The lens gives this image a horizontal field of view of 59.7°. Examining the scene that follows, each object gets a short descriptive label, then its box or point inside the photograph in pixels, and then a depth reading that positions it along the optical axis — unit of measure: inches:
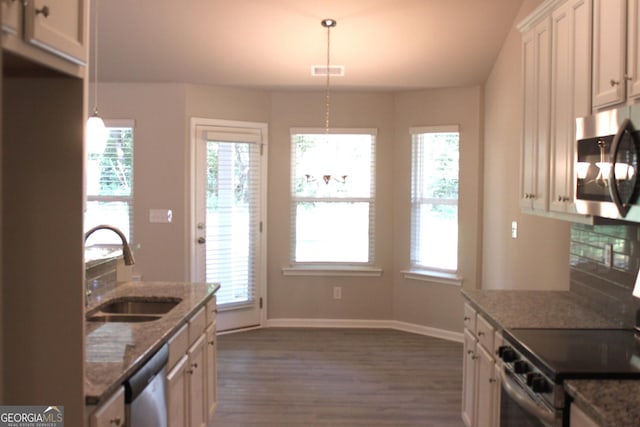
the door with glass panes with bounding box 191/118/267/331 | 209.3
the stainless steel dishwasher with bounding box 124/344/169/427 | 76.4
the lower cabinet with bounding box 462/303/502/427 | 103.0
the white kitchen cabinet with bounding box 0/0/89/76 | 48.4
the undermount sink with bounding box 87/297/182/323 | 119.3
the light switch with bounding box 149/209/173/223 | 204.8
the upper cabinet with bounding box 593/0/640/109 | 78.0
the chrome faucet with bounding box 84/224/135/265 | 100.3
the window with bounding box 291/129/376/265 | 226.7
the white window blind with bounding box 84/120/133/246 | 205.5
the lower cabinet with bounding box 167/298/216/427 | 99.4
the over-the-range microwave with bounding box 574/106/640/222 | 73.9
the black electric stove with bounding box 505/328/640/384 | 71.6
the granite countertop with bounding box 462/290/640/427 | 61.5
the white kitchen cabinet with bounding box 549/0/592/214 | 94.6
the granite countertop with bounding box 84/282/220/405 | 70.3
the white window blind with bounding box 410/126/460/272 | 211.6
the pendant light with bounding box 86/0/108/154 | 125.2
